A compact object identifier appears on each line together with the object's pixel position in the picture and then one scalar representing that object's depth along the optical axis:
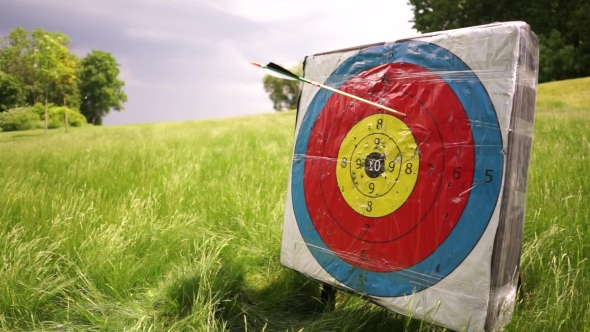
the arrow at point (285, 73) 1.22
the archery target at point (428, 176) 1.05
